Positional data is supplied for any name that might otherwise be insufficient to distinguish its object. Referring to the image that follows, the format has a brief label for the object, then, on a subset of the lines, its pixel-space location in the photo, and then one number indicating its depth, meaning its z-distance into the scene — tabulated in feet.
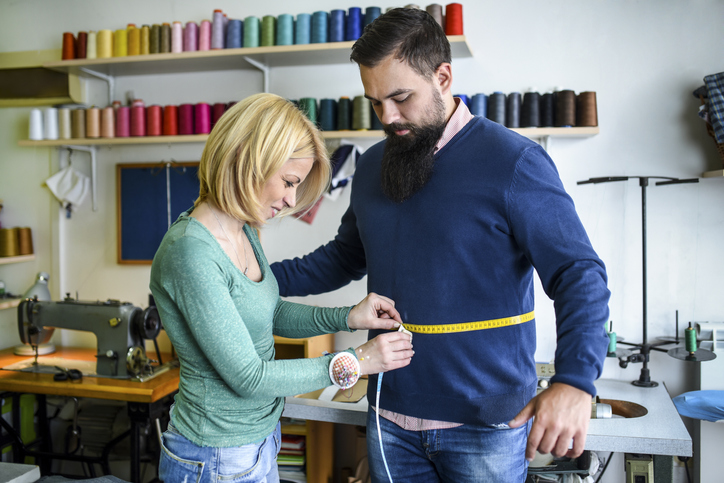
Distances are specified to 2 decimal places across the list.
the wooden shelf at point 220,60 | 9.27
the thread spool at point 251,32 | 9.66
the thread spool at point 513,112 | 8.95
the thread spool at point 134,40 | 10.25
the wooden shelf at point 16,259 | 11.06
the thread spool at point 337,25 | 9.30
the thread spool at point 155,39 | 10.11
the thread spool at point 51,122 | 10.76
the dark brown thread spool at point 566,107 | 8.75
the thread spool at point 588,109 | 8.77
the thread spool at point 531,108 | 8.85
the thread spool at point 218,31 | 9.82
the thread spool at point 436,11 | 8.84
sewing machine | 8.64
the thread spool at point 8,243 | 11.21
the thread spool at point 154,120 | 10.30
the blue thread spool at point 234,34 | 9.71
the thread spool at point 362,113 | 9.36
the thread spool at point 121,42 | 10.34
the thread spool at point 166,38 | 10.02
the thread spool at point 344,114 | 9.56
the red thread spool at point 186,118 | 10.17
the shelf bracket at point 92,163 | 11.38
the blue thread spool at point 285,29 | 9.51
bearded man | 4.24
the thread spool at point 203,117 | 10.10
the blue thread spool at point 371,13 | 9.16
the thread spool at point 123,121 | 10.39
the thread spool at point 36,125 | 10.76
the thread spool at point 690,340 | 8.31
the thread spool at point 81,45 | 10.53
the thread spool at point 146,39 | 10.21
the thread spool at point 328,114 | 9.67
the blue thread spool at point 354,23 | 9.19
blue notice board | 11.12
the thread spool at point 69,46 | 10.51
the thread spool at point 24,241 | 11.46
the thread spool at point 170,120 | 10.26
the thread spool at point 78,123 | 10.57
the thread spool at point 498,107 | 8.99
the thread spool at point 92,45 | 10.44
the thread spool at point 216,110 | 9.97
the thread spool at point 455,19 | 8.84
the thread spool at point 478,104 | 9.09
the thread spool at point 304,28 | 9.47
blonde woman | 3.90
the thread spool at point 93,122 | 10.46
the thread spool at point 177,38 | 9.93
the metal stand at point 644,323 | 8.56
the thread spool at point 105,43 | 10.36
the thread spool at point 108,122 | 10.42
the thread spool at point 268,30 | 9.64
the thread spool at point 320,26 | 9.37
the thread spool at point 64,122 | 10.68
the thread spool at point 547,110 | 8.87
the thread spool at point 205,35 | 9.89
